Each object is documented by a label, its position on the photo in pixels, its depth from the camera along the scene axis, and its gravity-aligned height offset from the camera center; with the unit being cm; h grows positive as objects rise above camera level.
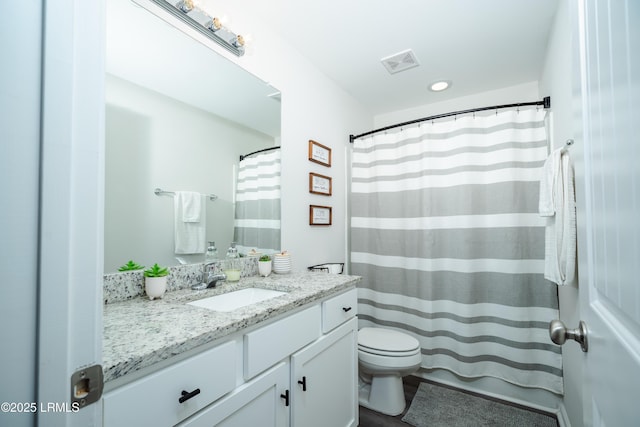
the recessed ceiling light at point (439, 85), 228 +115
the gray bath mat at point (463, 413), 165 -122
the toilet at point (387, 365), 169 -89
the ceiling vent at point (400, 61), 193 +117
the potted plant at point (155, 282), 108 -23
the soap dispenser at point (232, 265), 141 -23
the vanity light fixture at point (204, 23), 118 +92
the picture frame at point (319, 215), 204 +5
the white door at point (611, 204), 37 +3
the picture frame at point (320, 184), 203 +29
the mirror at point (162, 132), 108 +42
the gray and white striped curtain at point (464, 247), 181 -19
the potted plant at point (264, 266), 158 -26
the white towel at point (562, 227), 123 -3
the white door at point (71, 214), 35 +1
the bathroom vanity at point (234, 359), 63 -41
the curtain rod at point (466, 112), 178 +79
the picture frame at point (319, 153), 202 +53
